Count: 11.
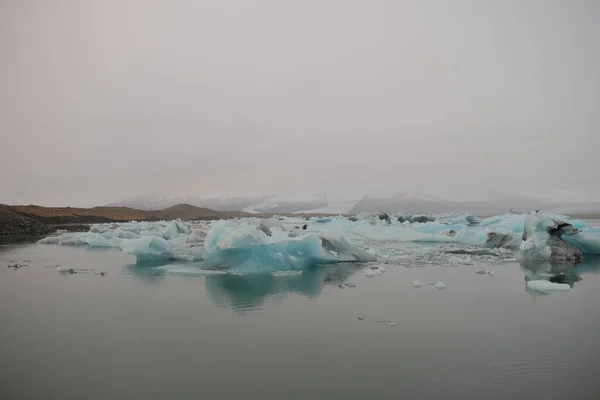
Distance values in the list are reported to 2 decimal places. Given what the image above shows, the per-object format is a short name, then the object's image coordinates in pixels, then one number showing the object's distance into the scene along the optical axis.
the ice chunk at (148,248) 12.18
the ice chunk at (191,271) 9.89
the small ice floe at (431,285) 8.02
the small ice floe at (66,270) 10.31
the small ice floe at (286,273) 9.76
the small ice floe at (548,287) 7.92
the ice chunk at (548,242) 12.51
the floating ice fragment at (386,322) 5.40
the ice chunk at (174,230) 16.72
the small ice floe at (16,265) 11.11
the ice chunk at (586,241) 13.81
